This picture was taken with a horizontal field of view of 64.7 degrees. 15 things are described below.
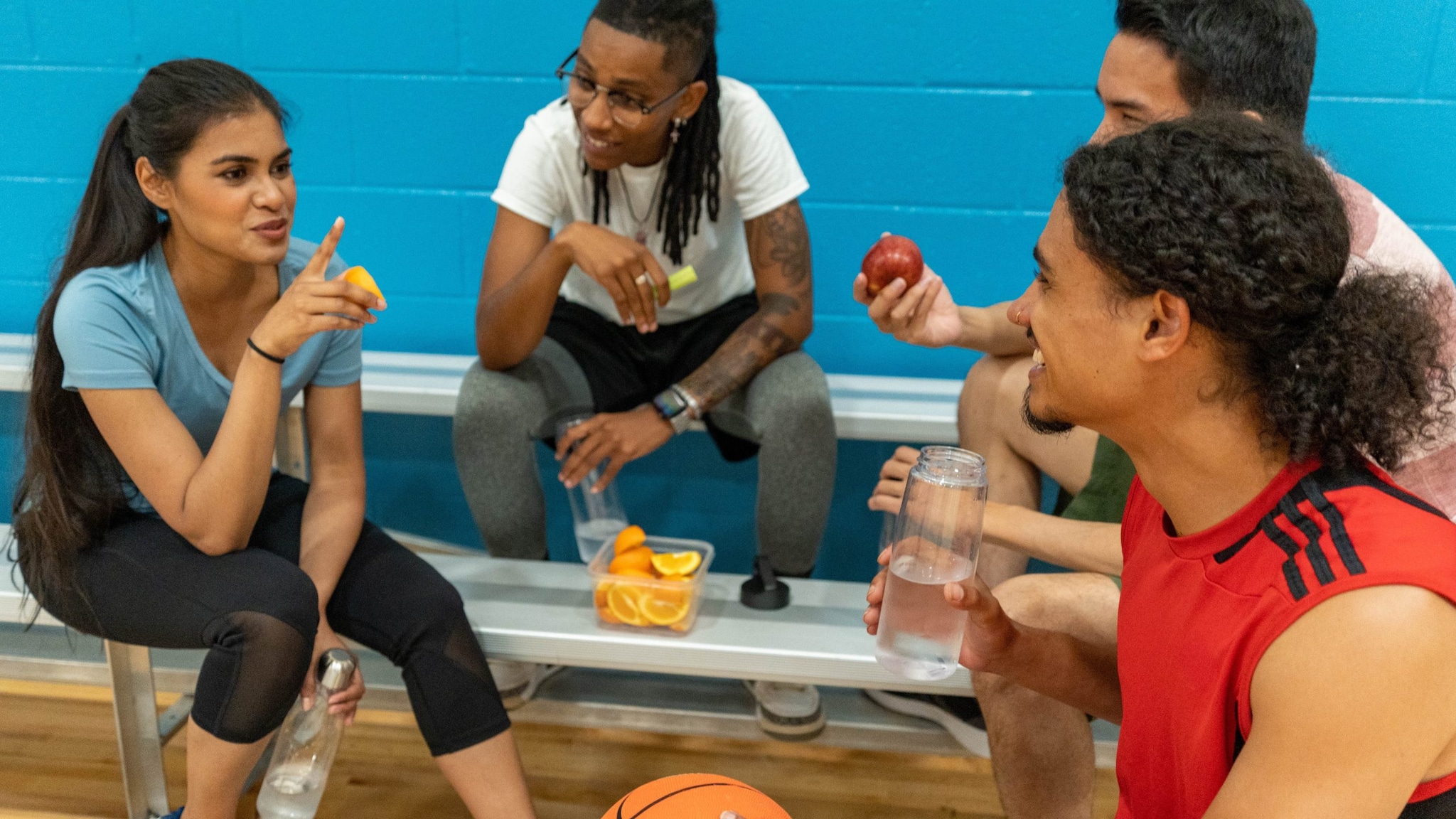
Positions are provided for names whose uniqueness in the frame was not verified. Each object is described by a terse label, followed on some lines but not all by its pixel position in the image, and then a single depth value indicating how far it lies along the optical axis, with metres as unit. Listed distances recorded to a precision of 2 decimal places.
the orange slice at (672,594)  1.72
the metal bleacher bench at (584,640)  1.69
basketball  1.21
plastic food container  1.72
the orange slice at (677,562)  1.73
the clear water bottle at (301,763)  1.66
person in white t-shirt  1.88
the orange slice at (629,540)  1.78
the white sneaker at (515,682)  2.05
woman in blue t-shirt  1.48
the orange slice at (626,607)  1.72
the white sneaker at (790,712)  1.98
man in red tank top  0.82
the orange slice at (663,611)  1.71
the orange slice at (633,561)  1.75
